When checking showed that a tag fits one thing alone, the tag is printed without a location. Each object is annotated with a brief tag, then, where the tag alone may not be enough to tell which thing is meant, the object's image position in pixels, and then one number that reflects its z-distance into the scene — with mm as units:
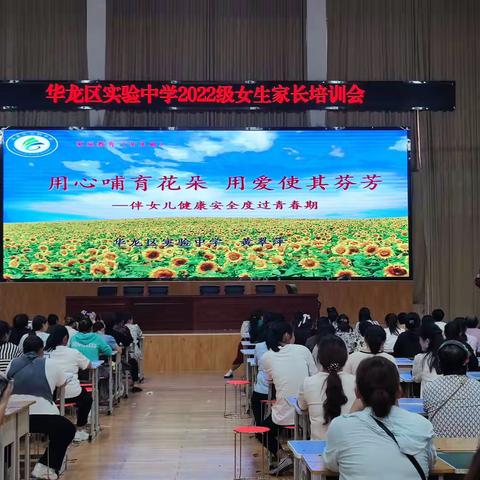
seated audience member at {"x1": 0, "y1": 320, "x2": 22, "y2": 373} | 5652
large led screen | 12133
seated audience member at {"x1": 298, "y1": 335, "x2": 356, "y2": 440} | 3801
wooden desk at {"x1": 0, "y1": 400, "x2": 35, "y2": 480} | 3960
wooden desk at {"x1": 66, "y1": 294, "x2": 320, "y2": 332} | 10969
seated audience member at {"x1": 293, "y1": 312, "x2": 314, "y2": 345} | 6660
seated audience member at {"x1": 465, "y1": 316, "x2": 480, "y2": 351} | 6841
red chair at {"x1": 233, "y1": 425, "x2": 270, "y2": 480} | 4527
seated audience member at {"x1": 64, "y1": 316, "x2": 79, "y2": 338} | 7162
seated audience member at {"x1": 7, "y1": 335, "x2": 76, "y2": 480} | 4809
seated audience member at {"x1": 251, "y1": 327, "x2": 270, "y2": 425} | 5641
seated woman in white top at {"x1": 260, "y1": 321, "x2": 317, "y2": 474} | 4926
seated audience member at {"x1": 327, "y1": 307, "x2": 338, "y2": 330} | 8298
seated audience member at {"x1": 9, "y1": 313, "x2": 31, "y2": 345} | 6744
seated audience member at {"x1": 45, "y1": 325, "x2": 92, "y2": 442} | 5648
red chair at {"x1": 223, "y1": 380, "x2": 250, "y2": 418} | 7152
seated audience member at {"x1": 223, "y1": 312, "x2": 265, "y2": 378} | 7941
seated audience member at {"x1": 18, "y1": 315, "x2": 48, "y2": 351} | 6589
